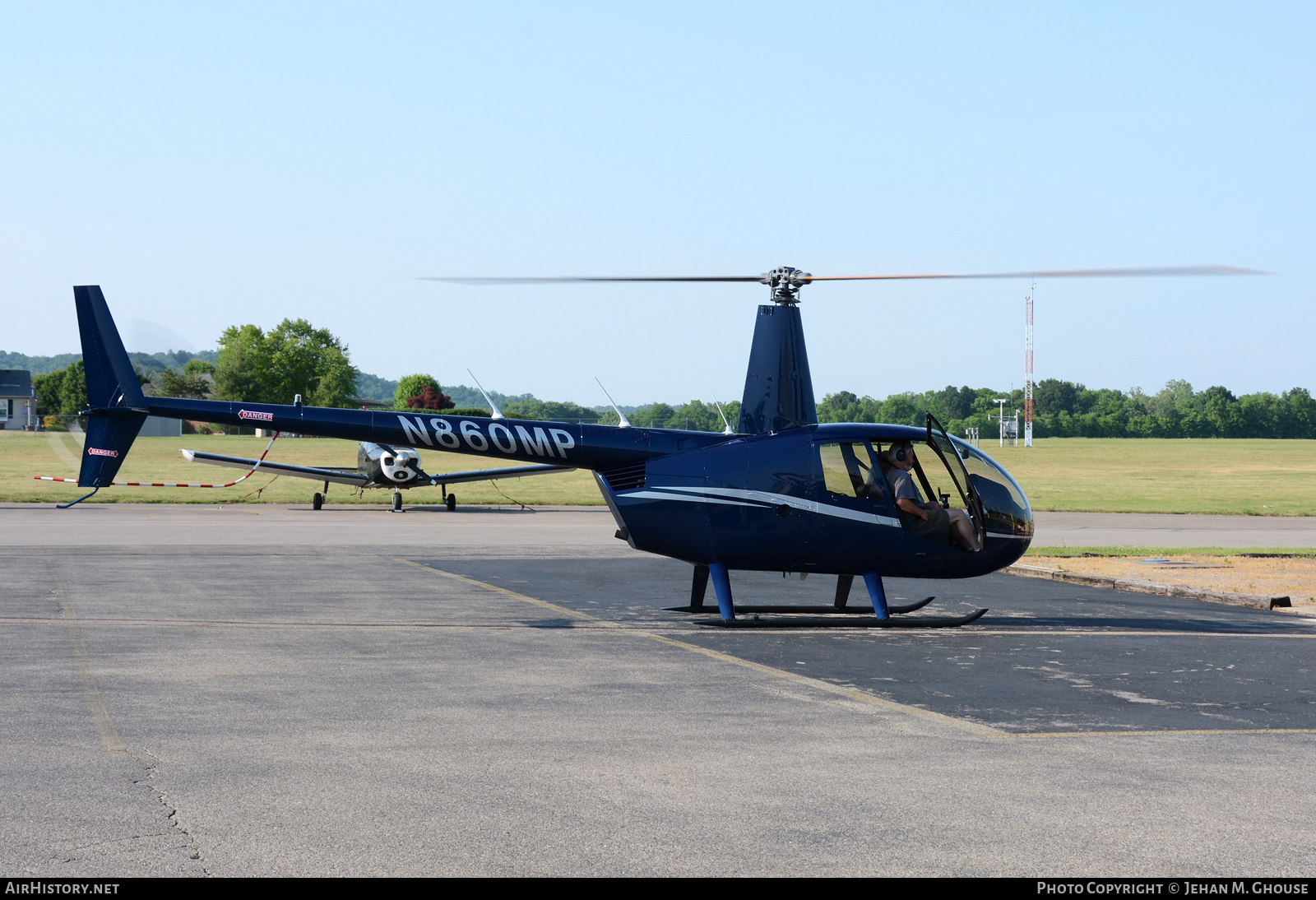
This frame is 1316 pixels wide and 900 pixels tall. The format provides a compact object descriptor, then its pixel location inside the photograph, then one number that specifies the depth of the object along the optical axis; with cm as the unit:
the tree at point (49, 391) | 15788
